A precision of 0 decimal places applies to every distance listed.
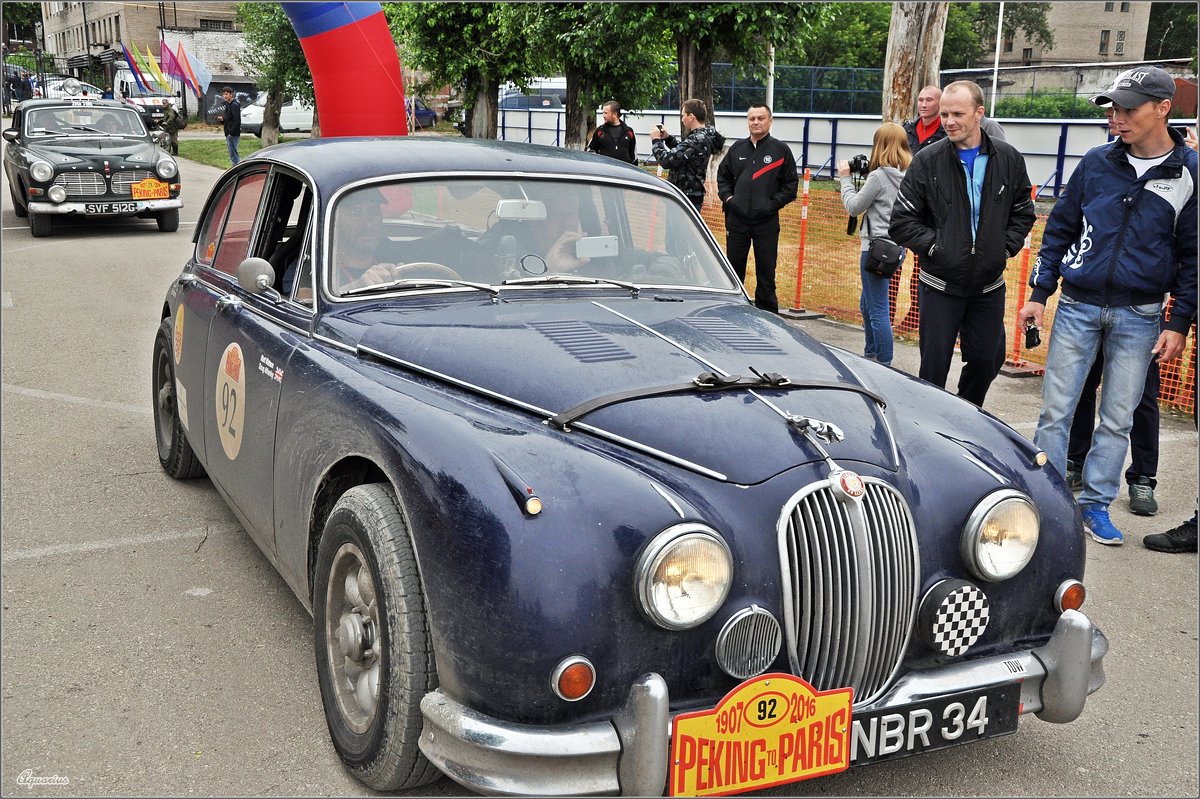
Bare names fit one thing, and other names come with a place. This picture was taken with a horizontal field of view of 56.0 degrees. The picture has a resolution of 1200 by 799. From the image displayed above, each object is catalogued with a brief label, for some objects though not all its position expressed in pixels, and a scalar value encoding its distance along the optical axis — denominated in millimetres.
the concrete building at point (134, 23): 73312
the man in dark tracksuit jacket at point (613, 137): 13969
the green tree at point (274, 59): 35200
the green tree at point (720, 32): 15727
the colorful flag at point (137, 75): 47312
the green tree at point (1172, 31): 68625
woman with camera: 7891
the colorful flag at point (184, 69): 41466
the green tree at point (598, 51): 17156
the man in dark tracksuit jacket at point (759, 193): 9320
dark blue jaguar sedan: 2686
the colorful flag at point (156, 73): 45625
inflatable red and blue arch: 11391
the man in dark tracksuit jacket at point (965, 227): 5625
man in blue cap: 4988
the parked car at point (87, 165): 15852
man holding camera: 10648
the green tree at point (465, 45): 23172
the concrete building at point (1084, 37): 79500
